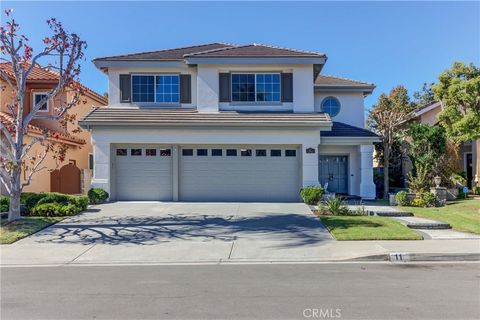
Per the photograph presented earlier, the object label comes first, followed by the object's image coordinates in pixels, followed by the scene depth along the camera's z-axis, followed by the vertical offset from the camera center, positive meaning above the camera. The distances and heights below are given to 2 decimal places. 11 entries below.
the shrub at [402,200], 16.53 -1.65
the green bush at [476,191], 20.05 -1.57
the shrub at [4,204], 13.77 -1.49
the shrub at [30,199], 13.88 -1.34
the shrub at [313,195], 16.34 -1.42
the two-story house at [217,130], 17.42 +1.35
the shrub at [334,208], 13.94 -1.67
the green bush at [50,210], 13.49 -1.65
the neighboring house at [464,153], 21.55 +0.39
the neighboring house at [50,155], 19.42 +0.61
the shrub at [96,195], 16.51 -1.41
